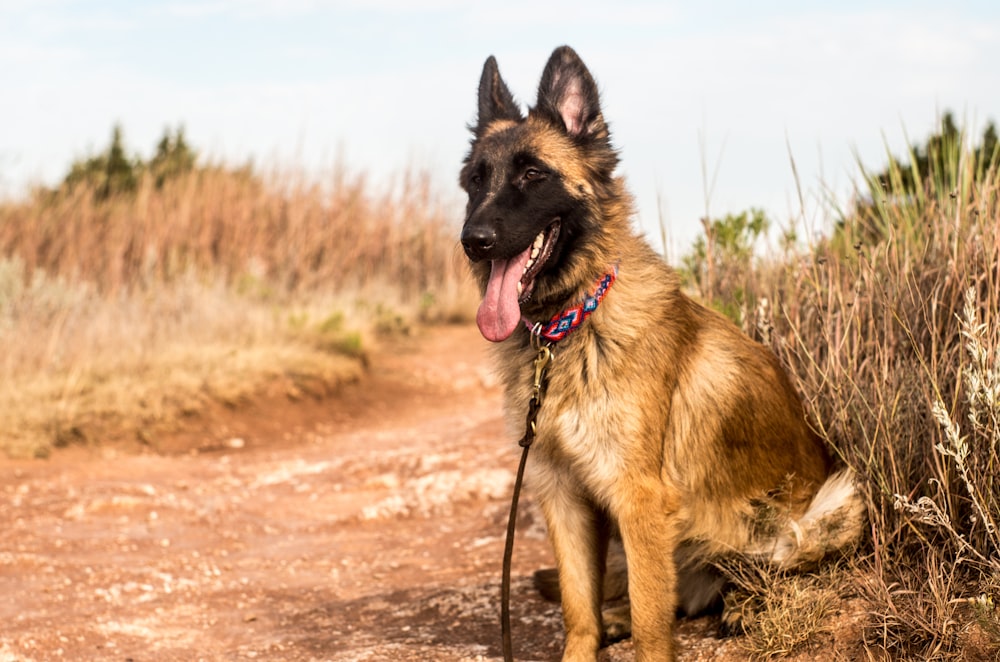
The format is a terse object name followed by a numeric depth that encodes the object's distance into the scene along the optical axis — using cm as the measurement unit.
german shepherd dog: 401
